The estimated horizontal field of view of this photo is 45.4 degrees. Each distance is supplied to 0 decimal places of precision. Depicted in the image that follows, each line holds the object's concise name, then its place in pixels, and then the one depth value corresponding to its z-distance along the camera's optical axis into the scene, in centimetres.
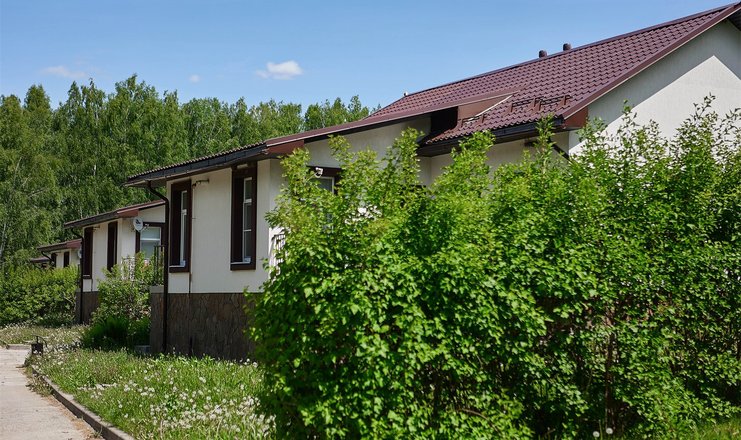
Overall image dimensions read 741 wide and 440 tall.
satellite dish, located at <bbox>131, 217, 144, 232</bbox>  2830
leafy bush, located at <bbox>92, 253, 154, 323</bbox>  2541
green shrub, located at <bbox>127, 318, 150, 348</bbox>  2118
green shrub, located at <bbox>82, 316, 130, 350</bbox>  2091
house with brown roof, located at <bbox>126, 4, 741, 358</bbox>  1573
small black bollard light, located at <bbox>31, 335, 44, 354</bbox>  2002
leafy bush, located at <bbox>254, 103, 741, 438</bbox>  646
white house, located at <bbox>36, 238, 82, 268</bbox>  3962
